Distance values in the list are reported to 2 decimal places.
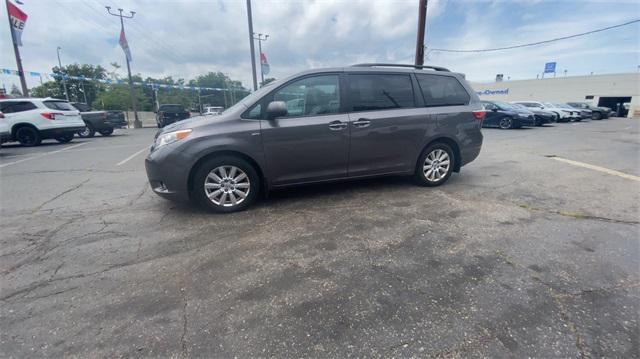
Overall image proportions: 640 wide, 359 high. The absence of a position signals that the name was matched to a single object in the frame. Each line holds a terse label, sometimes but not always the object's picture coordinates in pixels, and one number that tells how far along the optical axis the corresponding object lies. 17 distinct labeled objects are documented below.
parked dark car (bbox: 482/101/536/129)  15.06
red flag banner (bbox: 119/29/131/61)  19.98
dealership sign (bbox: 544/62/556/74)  45.16
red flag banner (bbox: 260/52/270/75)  22.42
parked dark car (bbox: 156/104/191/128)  18.88
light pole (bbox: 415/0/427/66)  12.52
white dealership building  36.28
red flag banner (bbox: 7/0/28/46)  14.34
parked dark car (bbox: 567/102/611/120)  24.38
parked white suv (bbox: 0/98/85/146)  10.32
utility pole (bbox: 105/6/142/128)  20.65
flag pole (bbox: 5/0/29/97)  14.63
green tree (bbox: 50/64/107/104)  53.47
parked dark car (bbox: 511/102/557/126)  16.86
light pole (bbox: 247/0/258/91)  16.19
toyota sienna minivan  3.62
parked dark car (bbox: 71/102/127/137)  14.06
